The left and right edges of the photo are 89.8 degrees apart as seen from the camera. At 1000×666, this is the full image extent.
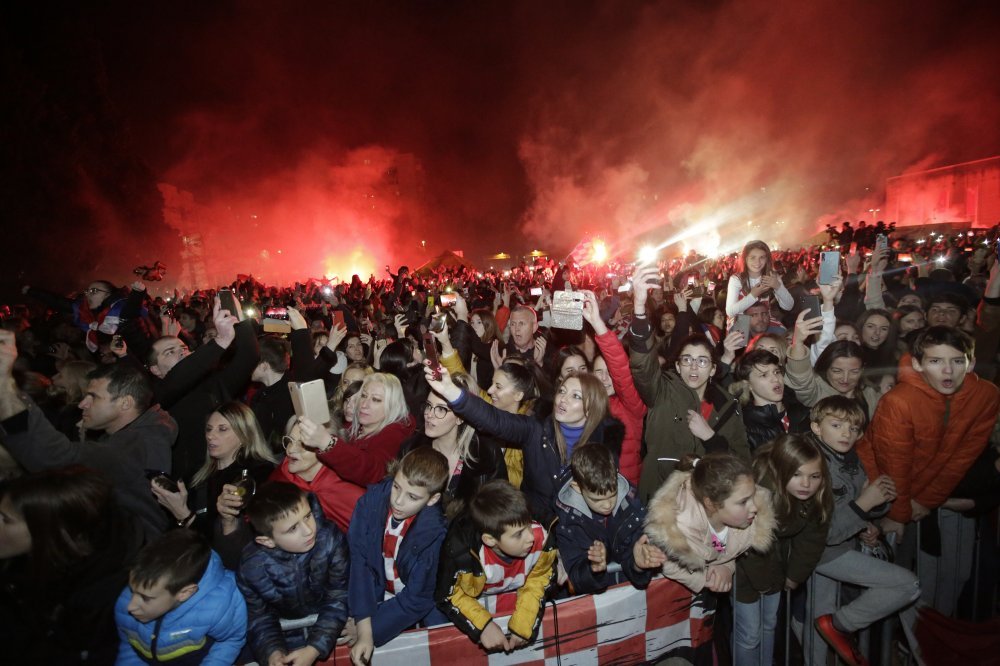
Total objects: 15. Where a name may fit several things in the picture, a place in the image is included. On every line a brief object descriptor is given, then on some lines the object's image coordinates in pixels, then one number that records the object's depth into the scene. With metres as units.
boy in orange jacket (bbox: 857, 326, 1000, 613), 3.37
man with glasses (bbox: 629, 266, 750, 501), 3.66
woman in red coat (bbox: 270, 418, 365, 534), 3.26
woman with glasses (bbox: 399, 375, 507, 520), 3.43
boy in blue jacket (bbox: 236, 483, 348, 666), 2.57
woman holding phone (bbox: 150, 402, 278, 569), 3.04
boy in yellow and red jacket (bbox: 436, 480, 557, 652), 2.58
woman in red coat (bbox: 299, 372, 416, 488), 3.18
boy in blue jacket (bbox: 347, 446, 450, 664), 2.69
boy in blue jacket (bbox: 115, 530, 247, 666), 2.33
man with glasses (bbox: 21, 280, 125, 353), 5.25
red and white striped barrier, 2.69
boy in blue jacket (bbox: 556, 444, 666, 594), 2.74
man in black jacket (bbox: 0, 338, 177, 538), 2.86
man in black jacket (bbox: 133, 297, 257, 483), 3.98
